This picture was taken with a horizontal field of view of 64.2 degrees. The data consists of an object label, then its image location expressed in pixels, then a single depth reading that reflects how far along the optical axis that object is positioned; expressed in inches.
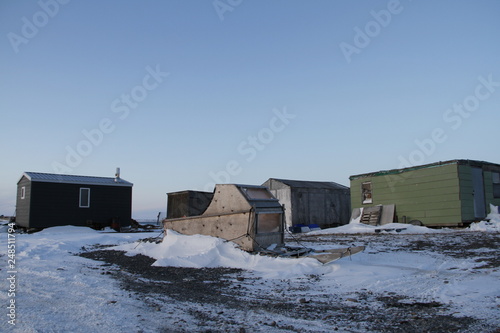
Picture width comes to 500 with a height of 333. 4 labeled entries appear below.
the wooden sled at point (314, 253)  349.7
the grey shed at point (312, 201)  1060.5
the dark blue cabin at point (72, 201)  932.0
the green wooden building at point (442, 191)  774.5
